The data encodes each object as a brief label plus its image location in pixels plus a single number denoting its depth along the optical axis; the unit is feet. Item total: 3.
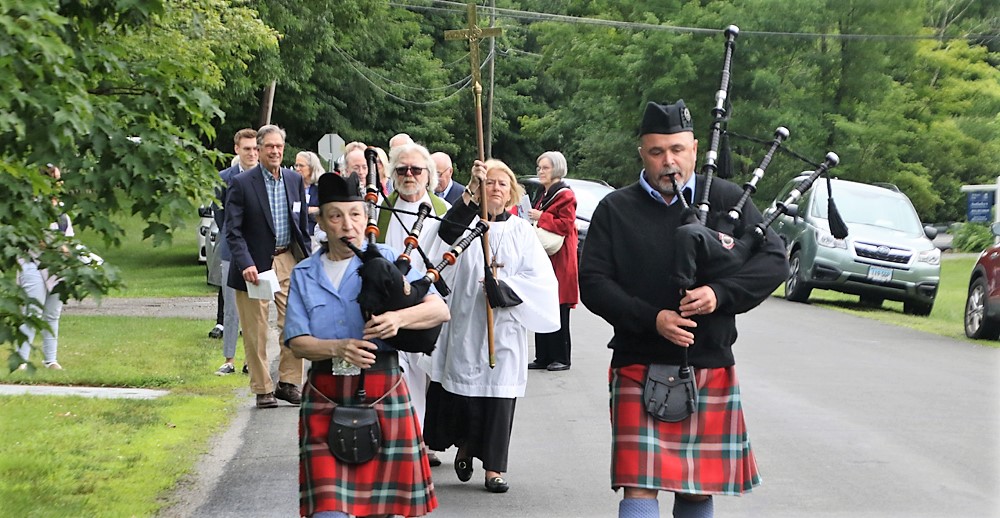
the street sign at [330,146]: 130.62
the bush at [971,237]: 138.41
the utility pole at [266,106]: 136.15
